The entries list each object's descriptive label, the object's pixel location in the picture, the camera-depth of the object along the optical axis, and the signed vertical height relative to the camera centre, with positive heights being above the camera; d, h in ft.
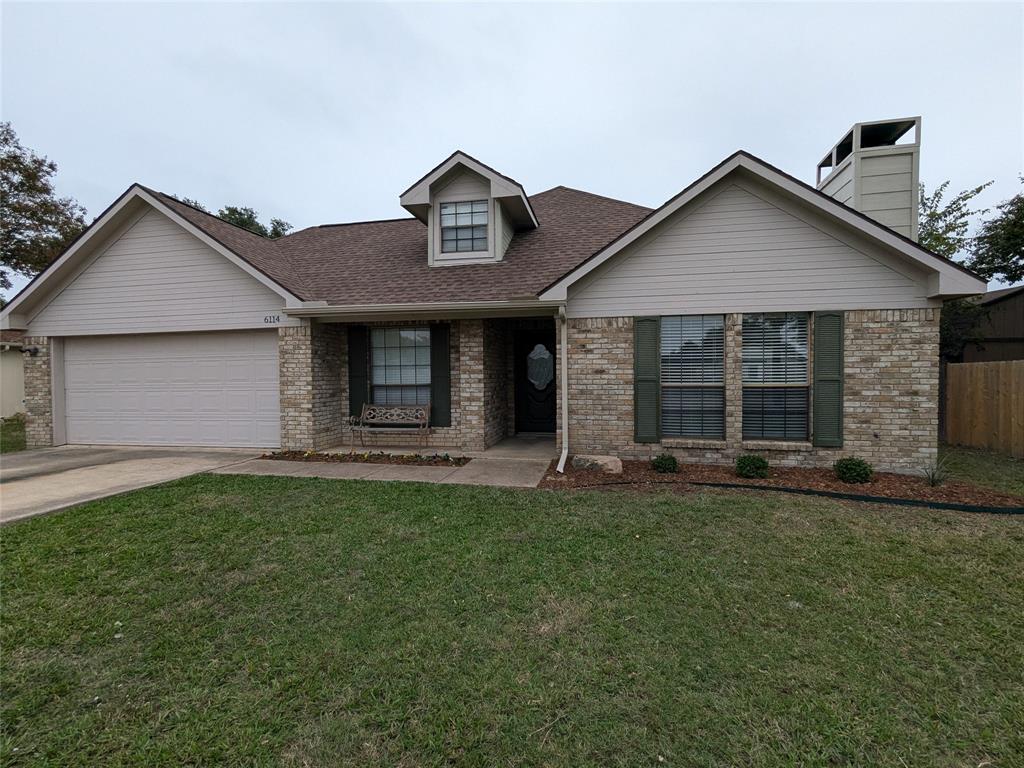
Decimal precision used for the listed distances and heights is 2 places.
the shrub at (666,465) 23.09 -4.84
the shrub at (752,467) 22.06 -4.75
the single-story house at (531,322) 22.74 +3.21
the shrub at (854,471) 21.11 -4.77
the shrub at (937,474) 20.66 -5.03
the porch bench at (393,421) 30.12 -3.28
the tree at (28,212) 57.98 +22.13
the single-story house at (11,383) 49.73 -0.86
